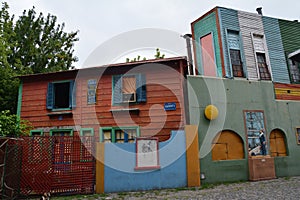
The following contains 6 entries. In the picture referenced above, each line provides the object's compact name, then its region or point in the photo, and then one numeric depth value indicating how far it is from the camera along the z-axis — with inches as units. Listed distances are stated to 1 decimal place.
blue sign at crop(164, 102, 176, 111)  383.7
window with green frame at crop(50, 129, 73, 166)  294.4
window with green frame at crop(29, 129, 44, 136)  420.2
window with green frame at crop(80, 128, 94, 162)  302.8
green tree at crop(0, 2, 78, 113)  513.7
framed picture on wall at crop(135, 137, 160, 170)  315.9
